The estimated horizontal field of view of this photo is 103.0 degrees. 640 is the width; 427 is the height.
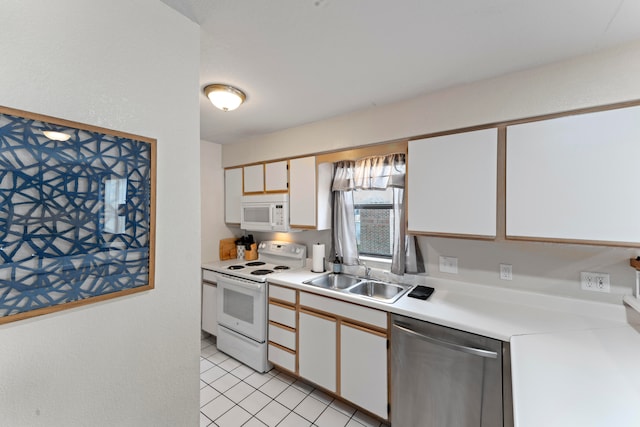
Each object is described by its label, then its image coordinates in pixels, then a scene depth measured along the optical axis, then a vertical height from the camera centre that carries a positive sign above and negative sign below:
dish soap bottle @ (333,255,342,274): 2.57 -0.55
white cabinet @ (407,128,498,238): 1.65 +0.22
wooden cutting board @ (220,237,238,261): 3.33 -0.48
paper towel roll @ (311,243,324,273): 2.66 -0.47
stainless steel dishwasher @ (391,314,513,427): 1.39 -0.97
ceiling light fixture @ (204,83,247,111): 1.77 +0.84
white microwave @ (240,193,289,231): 2.72 +0.01
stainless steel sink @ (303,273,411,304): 2.21 -0.65
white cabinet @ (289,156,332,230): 2.51 +0.20
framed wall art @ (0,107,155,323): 0.73 -0.01
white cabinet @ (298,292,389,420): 1.80 -1.05
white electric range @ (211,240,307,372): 2.44 -0.93
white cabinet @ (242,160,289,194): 2.74 +0.41
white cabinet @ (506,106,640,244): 1.31 +0.21
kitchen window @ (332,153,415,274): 2.23 +0.04
